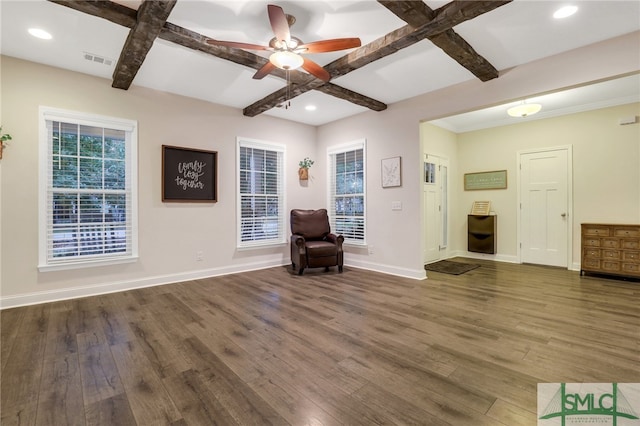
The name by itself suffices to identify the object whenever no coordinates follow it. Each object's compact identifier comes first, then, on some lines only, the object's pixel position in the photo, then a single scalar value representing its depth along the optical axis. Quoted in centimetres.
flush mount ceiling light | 421
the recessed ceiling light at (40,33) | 272
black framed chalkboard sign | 420
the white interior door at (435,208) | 564
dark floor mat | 488
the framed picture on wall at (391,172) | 463
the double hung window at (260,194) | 502
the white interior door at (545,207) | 504
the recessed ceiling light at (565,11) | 240
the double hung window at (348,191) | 530
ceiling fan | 223
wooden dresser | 416
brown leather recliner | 473
